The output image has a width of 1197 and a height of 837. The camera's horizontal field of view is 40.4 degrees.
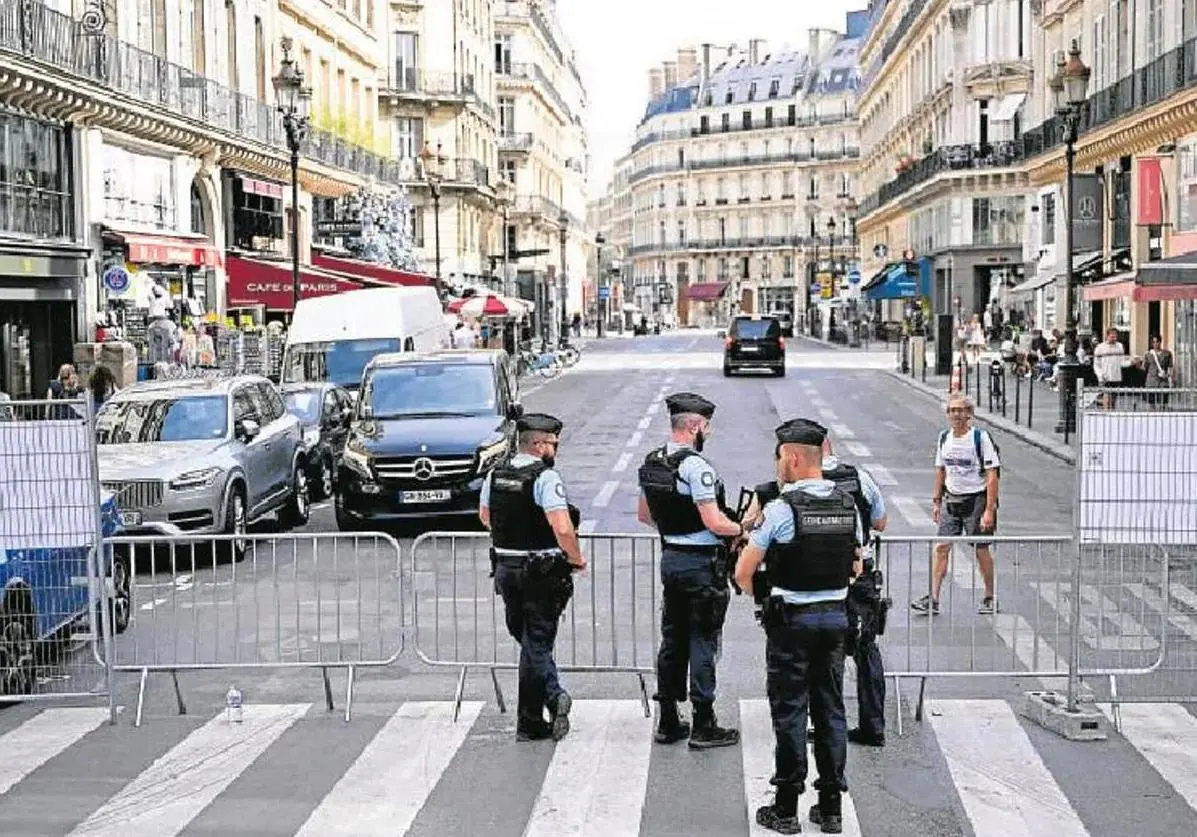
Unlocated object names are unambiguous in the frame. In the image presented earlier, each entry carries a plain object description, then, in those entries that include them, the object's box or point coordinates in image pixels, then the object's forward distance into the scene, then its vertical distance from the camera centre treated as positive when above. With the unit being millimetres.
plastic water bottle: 9282 -2177
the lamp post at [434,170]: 49625 +5066
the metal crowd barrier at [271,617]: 9977 -1910
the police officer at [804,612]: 7090 -1298
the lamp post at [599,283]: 103575 +2839
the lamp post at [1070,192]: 26609 +2107
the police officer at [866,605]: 8258 -1472
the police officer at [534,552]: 8492 -1212
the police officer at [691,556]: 8219 -1216
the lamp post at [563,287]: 71500 +1729
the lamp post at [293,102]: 26797 +3784
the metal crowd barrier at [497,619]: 9852 -1982
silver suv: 14516 -1219
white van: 26938 -176
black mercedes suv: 16062 -1204
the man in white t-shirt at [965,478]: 11672 -1202
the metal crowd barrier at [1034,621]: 9484 -1925
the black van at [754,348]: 48000 -921
